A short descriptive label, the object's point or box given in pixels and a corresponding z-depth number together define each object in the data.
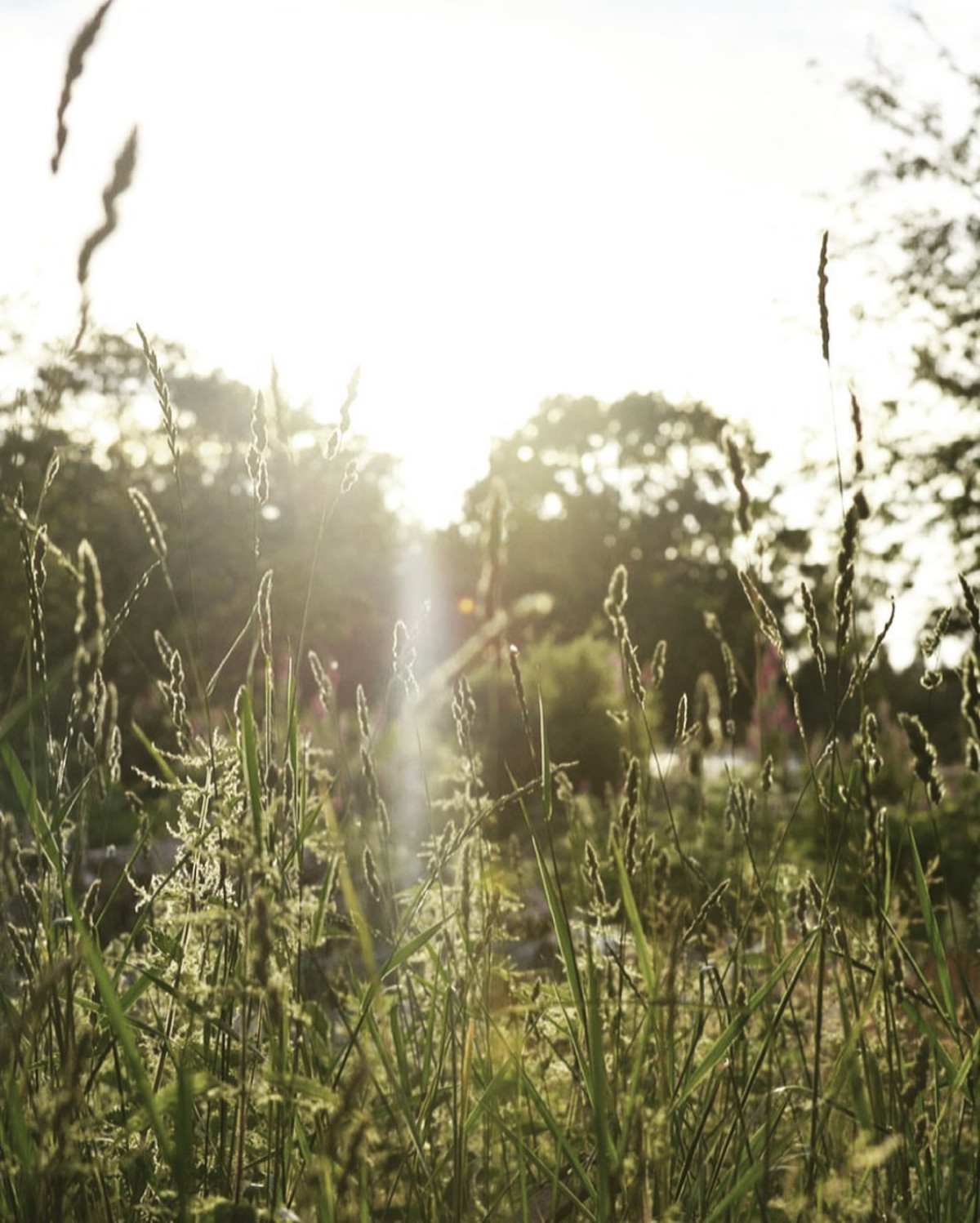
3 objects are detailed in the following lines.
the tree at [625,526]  32.75
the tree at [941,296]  9.27
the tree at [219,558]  12.26
